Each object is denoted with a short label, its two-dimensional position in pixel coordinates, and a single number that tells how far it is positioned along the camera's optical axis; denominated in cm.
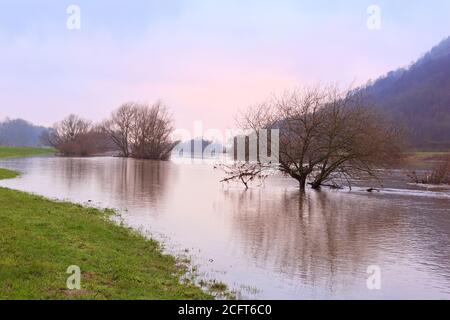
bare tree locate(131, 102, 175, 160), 7956
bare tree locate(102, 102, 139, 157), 8764
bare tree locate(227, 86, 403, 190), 2895
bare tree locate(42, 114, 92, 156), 9631
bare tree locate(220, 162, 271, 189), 3083
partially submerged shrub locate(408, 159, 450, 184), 3669
